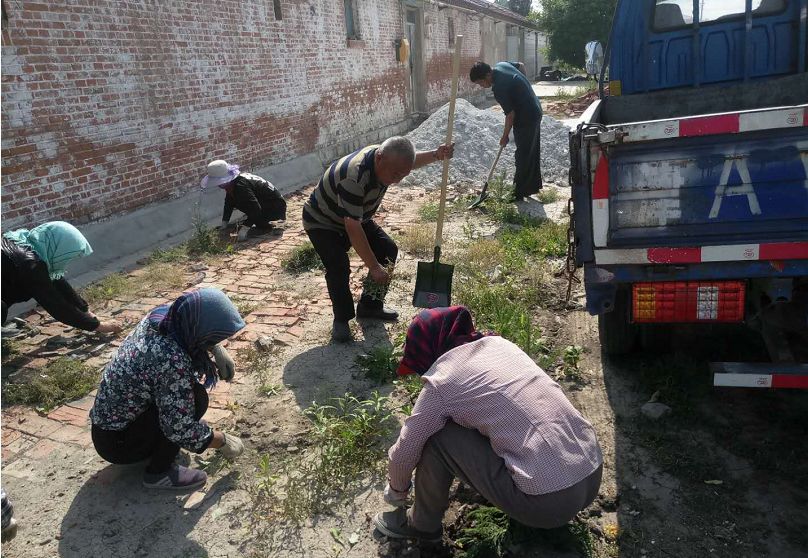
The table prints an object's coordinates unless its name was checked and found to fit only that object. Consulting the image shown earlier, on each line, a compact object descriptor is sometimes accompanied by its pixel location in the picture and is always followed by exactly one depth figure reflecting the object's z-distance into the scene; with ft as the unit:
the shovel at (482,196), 25.09
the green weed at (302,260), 19.35
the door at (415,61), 54.03
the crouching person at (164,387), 8.74
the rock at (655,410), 10.59
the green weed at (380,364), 12.52
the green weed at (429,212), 24.11
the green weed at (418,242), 20.21
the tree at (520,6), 184.65
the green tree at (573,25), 96.84
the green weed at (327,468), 9.08
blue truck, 8.54
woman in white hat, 22.90
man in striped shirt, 12.58
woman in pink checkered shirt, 6.75
